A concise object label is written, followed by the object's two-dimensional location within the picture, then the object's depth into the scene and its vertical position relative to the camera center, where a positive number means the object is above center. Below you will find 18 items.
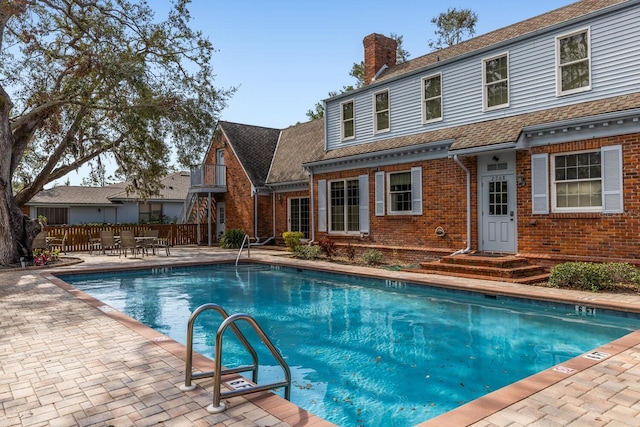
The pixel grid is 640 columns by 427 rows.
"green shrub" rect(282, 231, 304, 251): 17.50 -0.72
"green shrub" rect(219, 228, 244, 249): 21.03 -0.89
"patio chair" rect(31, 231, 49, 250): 15.40 -0.71
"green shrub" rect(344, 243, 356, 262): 14.70 -1.13
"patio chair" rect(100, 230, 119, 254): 17.94 -0.67
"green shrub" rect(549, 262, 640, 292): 8.53 -1.17
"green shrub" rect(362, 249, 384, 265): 13.55 -1.21
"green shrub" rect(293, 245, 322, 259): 15.52 -1.15
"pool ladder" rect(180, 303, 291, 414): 3.46 -1.39
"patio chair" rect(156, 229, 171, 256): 18.22 -1.00
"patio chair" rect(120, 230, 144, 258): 16.64 -0.75
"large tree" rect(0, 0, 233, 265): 14.13 +4.71
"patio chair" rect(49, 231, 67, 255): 19.07 -0.96
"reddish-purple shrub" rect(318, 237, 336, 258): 15.24 -0.96
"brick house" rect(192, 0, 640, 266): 9.59 +2.00
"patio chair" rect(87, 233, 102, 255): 20.00 -1.02
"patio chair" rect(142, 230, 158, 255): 19.56 -0.56
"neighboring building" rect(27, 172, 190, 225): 30.72 +1.26
